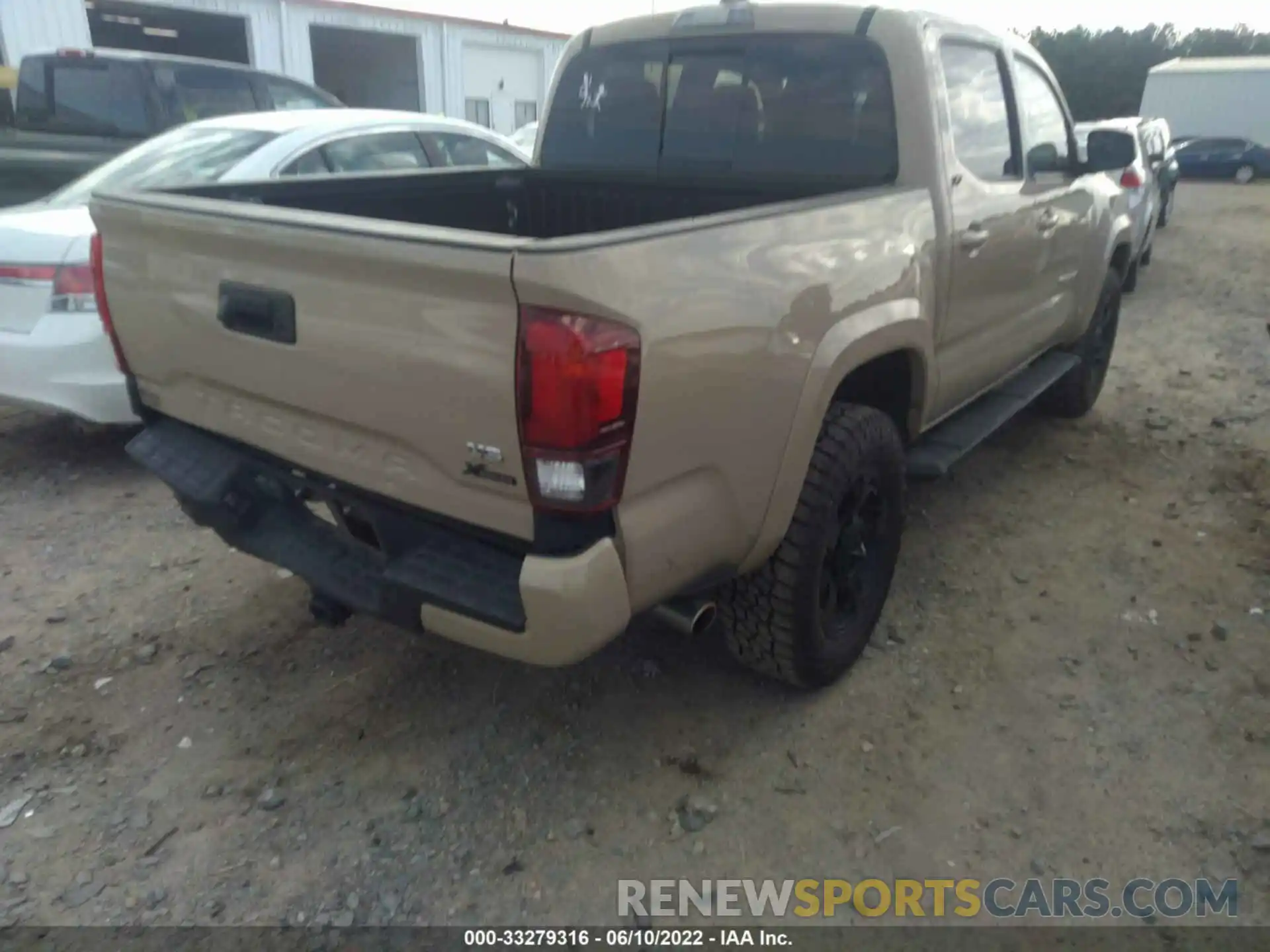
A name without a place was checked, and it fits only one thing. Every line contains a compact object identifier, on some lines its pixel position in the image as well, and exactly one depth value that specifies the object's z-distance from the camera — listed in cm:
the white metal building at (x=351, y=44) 1581
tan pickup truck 200
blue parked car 2766
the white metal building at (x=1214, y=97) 2975
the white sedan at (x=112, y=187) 430
